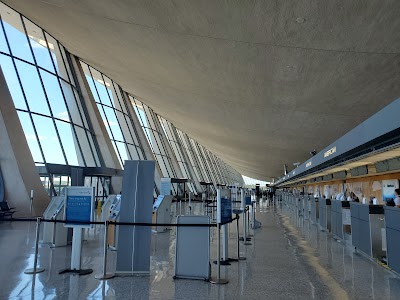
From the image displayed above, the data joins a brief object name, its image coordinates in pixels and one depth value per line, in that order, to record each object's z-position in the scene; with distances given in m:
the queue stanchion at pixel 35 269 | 5.51
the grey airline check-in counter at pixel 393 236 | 5.48
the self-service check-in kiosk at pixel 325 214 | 11.66
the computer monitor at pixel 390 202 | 7.05
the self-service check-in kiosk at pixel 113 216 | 8.35
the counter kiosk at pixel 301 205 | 18.61
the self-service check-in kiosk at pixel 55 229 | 8.15
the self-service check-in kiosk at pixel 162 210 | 11.56
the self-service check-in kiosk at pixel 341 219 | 9.16
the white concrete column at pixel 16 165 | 13.64
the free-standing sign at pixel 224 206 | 5.96
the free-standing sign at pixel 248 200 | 14.48
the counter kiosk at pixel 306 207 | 16.17
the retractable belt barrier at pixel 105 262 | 5.43
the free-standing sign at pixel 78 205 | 5.96
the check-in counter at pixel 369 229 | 6.73
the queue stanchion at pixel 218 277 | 5.17
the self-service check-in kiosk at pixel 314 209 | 14.19
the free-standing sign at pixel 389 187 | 11.80
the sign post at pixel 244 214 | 8.77
